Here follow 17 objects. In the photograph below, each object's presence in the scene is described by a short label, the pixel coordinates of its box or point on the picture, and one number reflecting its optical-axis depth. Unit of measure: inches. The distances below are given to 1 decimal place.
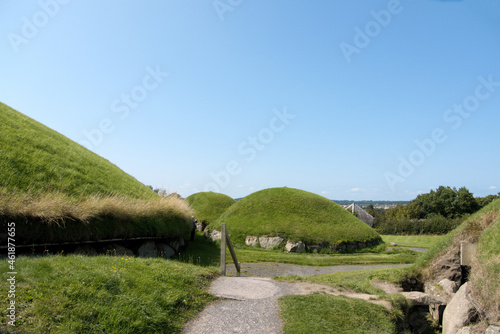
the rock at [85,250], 373.1
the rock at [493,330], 234.9
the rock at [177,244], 570.3
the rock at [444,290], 342.6
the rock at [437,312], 312.3
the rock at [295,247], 877.6
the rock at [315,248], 892.3
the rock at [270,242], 908.6
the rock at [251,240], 928.9
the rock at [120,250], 414.6
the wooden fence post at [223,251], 380.8
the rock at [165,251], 513.1
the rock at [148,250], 470.1
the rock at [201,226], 1412.4
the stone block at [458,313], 274.2
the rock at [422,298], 321.4
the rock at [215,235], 1033.6
